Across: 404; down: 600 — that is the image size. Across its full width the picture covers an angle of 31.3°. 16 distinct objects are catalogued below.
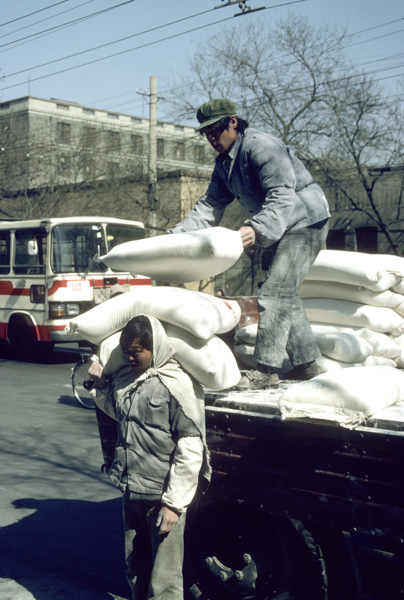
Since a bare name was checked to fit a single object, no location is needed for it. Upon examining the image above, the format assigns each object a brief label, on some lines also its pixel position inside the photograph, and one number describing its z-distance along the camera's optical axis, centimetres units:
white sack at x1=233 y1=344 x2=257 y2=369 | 495
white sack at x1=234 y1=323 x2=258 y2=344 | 495
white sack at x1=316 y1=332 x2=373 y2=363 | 471
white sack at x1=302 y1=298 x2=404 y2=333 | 517
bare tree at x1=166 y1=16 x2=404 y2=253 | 2356
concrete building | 3105
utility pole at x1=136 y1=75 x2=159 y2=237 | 2414
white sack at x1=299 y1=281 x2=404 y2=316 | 523
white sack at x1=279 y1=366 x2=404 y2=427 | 307
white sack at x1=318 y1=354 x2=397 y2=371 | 468
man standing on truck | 417
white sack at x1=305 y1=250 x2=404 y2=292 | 509
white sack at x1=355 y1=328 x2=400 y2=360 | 500
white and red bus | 1494
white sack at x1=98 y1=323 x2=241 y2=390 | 354
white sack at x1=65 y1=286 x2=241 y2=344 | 362
